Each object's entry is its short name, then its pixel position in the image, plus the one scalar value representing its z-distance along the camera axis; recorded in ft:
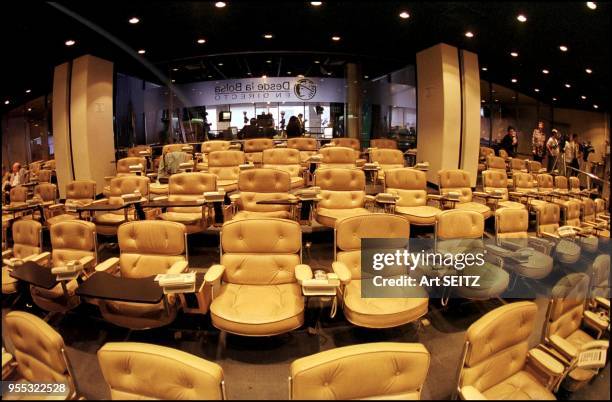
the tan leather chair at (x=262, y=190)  12.25
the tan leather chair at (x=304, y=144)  22.18
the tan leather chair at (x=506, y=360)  4.79
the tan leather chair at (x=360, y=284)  6.89
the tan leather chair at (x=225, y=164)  16.06
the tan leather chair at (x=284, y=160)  16.52
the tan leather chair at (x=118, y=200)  11.53
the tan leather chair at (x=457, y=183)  14.37
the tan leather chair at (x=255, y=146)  21.48
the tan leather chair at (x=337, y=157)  15.65
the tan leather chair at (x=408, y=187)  13.44
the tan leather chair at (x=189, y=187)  12.66
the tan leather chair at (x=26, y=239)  8.20
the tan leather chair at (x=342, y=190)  12.51
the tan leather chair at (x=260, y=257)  7.98
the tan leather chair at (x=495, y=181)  15.78
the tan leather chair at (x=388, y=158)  18.44
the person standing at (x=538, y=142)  13.24
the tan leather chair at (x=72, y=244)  8.61
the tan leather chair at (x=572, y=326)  5.68
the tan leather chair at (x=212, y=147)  21.26
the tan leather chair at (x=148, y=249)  8.21
